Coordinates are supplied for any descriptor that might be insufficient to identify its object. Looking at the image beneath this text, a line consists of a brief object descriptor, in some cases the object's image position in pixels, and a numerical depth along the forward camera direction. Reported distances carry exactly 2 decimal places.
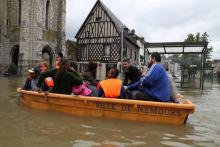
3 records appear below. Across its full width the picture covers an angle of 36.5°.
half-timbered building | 32.12
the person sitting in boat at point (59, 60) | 8.12
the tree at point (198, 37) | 42.50
